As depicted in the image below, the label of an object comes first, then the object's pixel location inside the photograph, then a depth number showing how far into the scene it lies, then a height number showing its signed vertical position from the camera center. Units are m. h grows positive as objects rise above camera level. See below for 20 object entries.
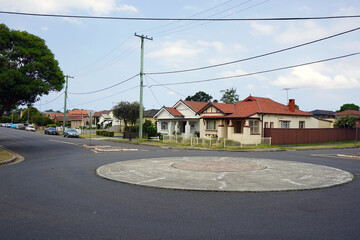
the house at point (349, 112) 76.05 +5.88
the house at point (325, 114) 78.99 +5.34
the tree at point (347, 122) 42.34 +1.72
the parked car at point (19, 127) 79.39 -0.82
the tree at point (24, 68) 21.22 +4.62
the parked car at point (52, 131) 53.12 -1.17
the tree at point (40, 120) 84.62 +1.41
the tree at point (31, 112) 106.14 +4.76
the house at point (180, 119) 41.12 +1.45
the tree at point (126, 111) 52.16 +3.09
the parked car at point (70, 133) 45.75 -1.24
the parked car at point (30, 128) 69.56 -0.93
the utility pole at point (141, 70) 34.81 +7.24
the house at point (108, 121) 66.56 +1.49
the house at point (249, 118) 31.80 +1.52
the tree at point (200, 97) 94.25 +10.89
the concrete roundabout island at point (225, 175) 9.29 -1.83
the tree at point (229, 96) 76.69 +9.42
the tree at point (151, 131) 38.79 -0.46
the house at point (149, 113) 63.36 +3.33
